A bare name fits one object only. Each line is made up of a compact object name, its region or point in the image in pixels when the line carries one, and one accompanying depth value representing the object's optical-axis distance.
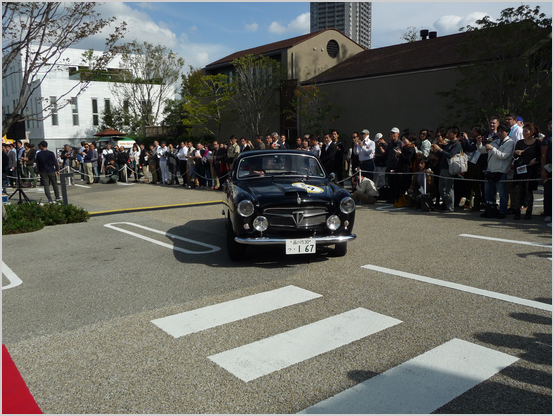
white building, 44.31
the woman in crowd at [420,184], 11.44
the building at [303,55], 33.28
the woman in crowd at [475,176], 10.93
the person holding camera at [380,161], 13.08
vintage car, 6.59
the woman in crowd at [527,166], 9.53
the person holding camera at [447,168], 10.78
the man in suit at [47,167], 15.59
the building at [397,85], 23.61
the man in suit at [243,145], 17.06
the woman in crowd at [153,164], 22.00
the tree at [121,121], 46.50
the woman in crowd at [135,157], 24.96
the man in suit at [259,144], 16.84
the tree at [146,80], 43.81
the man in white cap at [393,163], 12.72
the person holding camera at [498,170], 9.78
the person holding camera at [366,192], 12.79
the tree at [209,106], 36.88
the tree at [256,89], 32.91
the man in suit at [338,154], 14.87
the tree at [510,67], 18.53
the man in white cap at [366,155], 13.62
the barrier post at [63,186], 12.59
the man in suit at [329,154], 14.56
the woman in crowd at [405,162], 12.27
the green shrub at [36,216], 10.16
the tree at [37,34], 11.31
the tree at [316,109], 28.66
